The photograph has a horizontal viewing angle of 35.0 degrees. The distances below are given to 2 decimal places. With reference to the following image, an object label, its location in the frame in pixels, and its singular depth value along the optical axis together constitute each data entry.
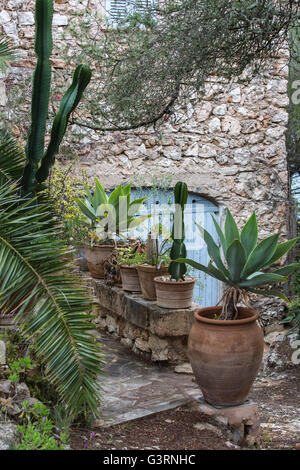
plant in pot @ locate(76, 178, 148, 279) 5.01
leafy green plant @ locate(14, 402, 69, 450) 2.01
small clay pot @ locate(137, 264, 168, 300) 4.12
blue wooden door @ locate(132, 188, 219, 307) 7.32
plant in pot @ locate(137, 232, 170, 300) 4.14
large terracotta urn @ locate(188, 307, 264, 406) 2.68
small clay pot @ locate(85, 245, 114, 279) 5.21
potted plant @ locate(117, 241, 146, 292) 4.48
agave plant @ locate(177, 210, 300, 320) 2.80
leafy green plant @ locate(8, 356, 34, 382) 2.36
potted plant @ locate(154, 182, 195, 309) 3.73
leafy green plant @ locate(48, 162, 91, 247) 5.00
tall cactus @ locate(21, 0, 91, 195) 2.96
